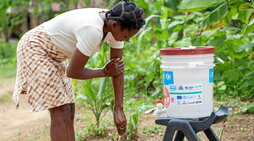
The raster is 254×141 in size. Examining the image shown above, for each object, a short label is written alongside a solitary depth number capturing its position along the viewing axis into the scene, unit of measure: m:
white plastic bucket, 4.48
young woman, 4.67
